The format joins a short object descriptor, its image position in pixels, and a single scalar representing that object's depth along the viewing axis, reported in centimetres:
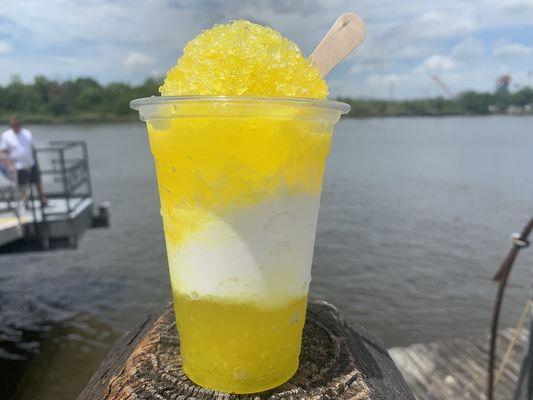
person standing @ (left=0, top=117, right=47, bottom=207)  745
